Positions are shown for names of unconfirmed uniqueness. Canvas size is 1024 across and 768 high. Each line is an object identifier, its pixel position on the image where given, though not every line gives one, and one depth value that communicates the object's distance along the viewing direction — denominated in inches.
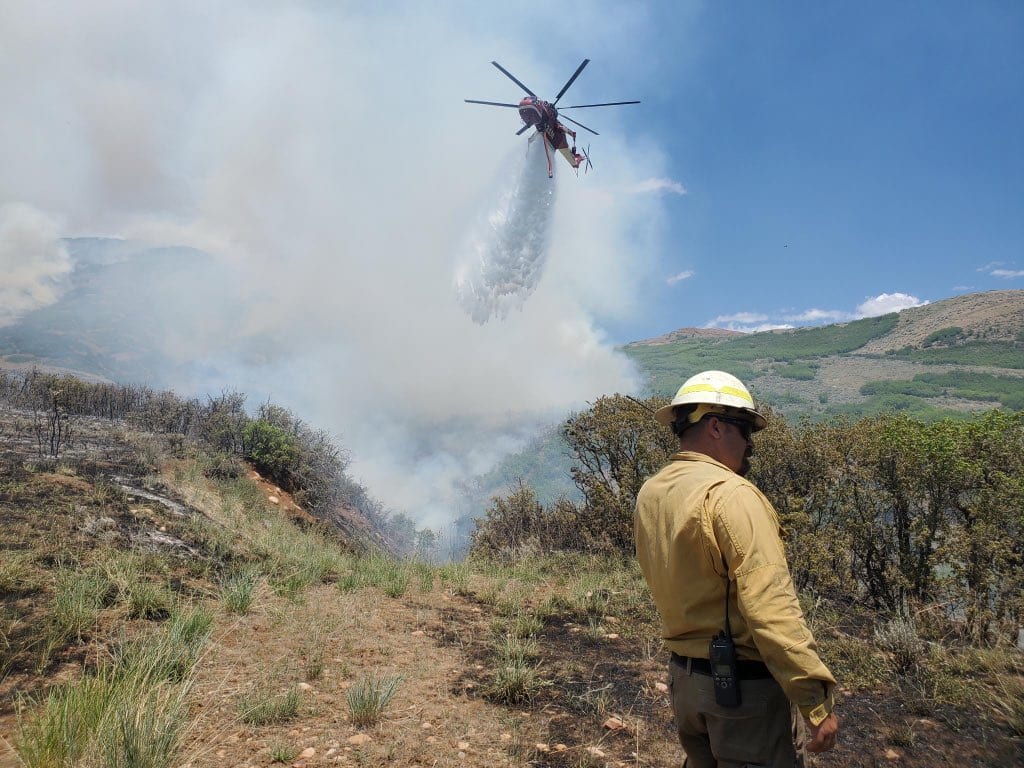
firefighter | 79.4
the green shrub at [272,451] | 636.1
